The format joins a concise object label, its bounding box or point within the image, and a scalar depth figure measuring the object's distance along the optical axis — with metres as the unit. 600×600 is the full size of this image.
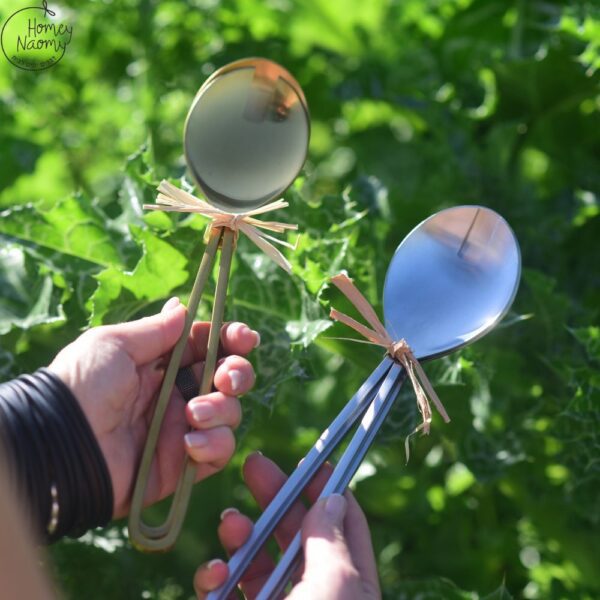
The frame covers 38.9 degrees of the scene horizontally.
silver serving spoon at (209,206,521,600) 0.86
